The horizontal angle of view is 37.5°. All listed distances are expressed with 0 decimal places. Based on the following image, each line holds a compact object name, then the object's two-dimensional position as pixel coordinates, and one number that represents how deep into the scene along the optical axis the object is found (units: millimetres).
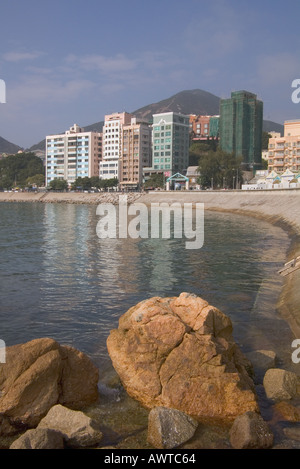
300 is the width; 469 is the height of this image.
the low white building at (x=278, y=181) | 83712
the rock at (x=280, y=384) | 9648
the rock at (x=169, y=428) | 7824
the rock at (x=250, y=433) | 7719
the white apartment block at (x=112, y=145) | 162375
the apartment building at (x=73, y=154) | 173250
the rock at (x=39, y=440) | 7383
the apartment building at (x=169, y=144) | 149000
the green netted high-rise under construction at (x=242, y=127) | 157125
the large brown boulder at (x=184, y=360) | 8922
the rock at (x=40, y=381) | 8523
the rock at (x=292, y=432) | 8180
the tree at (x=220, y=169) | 119688
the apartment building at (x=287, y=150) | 122250
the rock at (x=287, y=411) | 8898
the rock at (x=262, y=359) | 11184
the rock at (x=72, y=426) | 7836
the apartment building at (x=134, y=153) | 156625
